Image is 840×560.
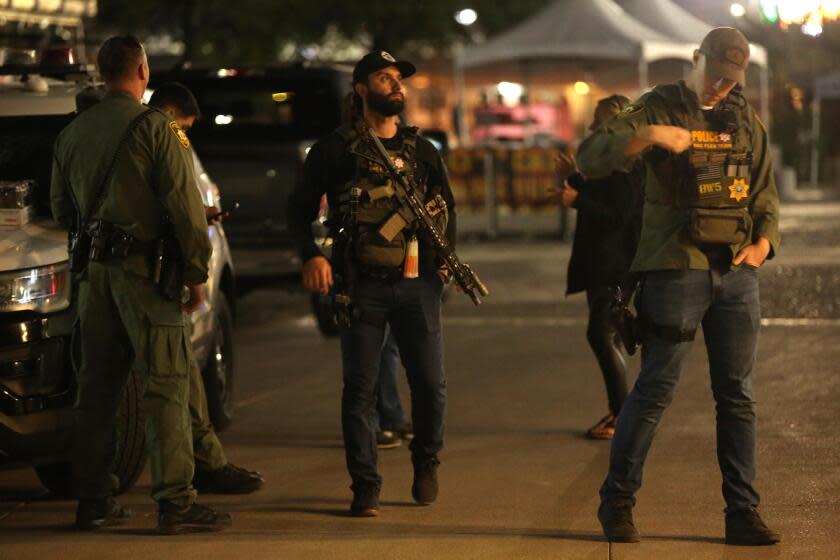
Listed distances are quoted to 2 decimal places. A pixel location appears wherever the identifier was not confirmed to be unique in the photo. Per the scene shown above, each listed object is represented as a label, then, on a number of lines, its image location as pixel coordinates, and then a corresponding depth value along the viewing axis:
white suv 13.39
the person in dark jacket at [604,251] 16.80
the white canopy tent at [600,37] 53.41
